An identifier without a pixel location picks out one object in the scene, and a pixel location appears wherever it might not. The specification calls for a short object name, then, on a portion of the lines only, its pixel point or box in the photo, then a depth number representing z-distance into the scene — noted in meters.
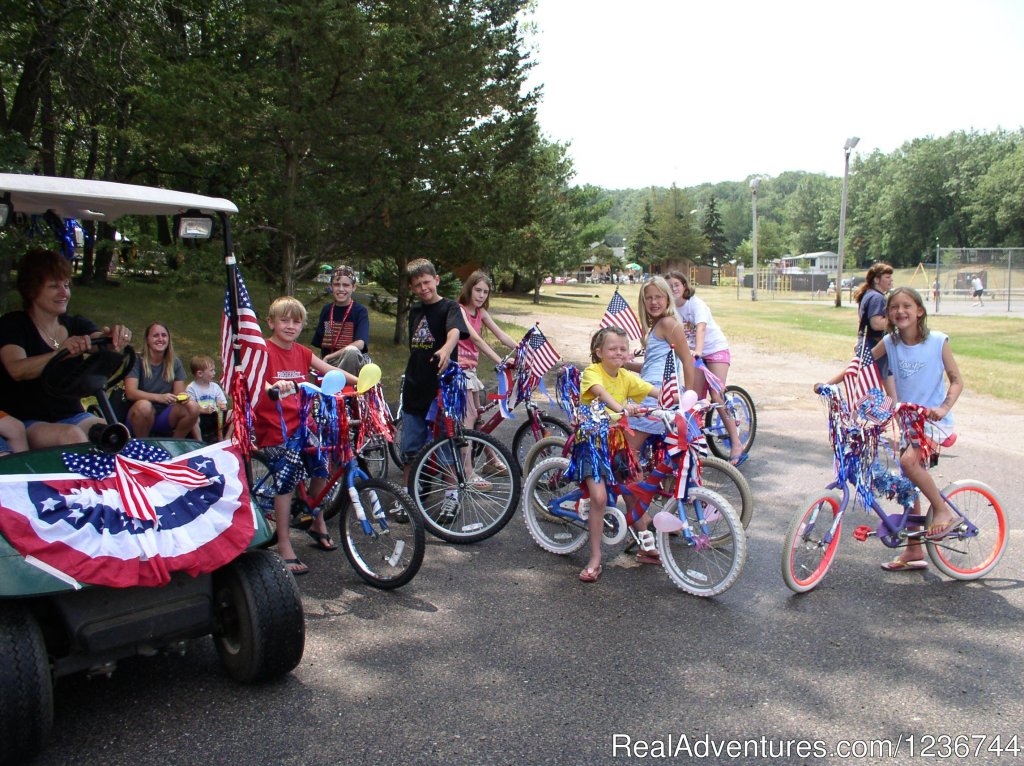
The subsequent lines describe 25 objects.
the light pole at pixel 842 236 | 37.76
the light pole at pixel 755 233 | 44.81
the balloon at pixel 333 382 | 4.66
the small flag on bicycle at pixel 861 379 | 5.52
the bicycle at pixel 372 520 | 4.80
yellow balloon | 4.75
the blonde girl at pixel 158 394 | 6.57
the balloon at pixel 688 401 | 4.80
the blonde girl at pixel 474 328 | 6.62
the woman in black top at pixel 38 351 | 4.56
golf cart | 3.11
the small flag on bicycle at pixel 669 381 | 5.95
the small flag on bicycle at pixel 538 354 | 6.62
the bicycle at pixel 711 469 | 5.27
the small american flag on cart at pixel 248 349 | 4.50
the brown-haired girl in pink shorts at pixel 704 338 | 7.48
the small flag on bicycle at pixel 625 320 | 6.56
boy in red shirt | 5.06
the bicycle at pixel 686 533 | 4.80
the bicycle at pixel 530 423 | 6.82
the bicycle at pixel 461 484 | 5.90
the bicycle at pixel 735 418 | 8.21
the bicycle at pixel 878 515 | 4.83
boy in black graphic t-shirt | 6.19
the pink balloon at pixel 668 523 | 4.84
